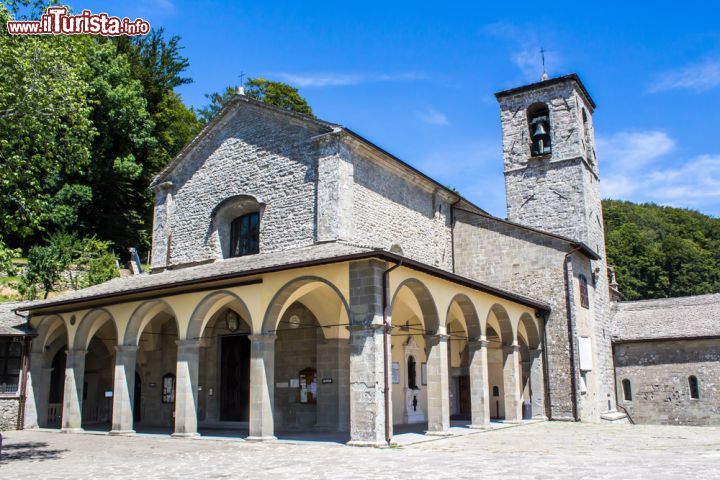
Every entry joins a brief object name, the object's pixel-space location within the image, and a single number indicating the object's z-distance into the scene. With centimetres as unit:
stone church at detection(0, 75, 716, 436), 1252
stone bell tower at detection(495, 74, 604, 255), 2159
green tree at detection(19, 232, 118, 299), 2475
